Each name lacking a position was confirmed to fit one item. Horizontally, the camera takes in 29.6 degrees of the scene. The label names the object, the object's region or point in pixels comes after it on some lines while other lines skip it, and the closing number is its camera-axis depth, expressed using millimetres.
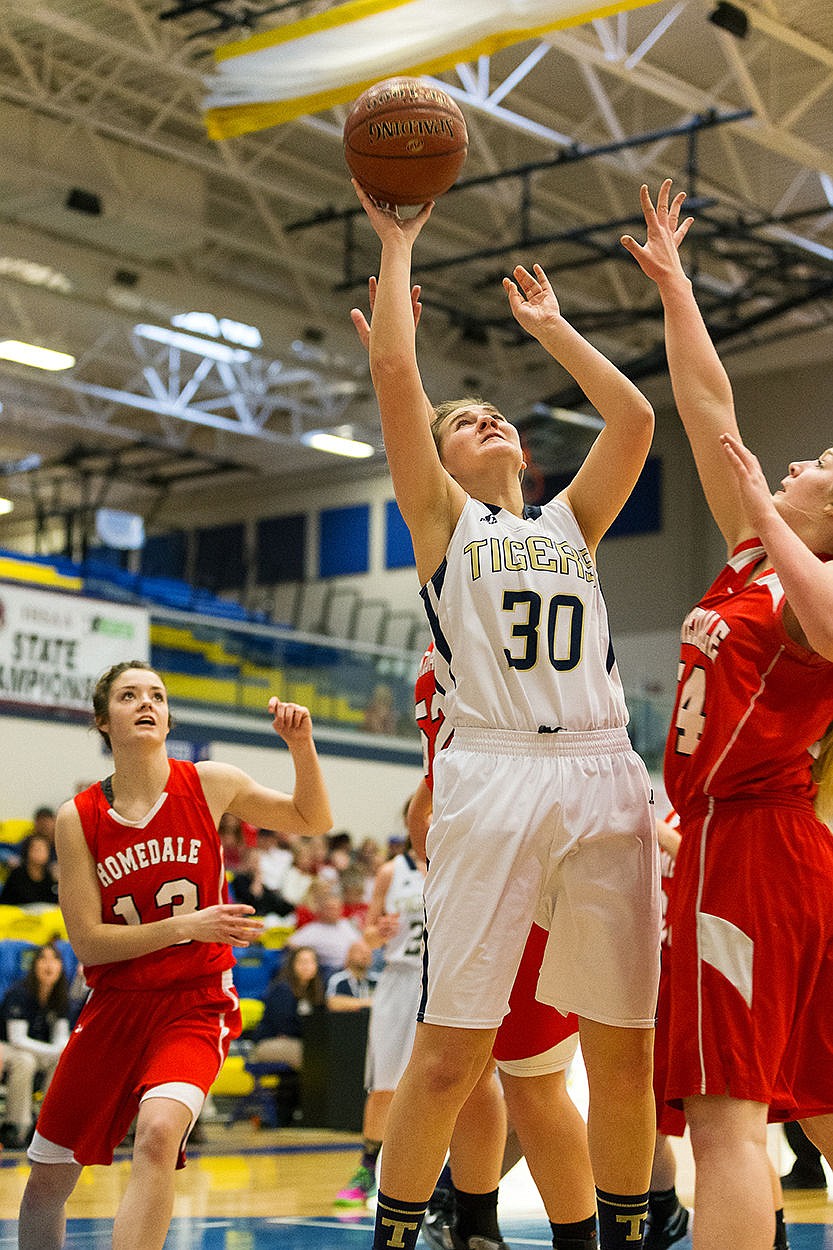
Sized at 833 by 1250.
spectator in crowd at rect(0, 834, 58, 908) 11820
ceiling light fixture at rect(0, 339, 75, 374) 18328
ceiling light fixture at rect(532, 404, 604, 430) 22219
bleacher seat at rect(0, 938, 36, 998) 10188
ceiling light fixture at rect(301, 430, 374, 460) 23641
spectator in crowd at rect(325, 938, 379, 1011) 11117
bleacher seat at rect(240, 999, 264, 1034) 11422
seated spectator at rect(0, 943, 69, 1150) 9422
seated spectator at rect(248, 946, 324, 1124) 11180
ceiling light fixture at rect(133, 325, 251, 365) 20844
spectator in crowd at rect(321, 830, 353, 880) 15117
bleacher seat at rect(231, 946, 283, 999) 12125
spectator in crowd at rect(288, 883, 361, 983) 12266
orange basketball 3666
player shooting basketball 3172
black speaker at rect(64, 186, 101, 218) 16469
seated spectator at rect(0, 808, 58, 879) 12617
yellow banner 9734
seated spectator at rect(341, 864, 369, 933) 13520
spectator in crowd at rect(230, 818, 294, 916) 13242
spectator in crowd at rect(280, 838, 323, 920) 14703
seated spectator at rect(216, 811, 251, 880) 13789
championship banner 14766
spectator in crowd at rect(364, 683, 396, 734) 19422
